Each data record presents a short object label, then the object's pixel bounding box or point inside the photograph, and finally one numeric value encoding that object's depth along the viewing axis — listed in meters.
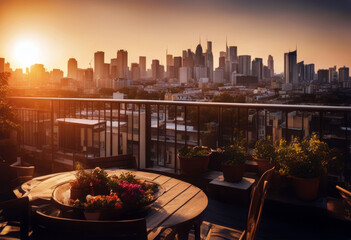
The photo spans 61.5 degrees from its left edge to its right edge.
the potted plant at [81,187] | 1.77
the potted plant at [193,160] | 3.89
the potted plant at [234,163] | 3.53
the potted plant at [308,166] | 3.09
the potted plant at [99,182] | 1.80
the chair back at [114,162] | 3.00
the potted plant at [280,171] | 3.24
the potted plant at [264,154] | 3.44
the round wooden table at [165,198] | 1.66
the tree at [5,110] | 4.86
